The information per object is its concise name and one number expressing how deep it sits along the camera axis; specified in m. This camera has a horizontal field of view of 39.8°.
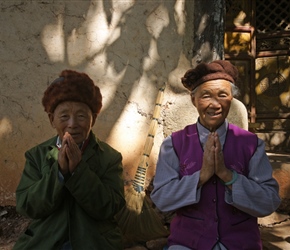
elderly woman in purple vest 1.99
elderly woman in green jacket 2.01
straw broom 2.96
